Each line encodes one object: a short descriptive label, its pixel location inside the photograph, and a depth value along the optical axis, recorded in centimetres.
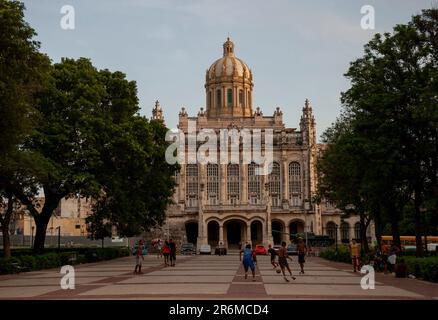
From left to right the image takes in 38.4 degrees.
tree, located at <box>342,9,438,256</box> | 3128
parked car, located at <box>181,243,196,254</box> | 6931
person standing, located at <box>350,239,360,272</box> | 3083
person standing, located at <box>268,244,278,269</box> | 3138
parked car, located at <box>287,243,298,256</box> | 6679
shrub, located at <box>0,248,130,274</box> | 3149
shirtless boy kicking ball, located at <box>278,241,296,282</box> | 2568
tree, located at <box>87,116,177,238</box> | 4278
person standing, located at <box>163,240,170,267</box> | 3854
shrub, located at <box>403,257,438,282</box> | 2455
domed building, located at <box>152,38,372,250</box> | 9775
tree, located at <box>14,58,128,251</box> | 3834
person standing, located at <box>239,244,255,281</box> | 2569
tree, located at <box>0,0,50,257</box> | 2583
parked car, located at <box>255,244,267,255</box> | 7338
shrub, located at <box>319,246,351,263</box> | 4291
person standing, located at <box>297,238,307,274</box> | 2941
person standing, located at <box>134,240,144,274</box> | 2974
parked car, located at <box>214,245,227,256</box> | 6947
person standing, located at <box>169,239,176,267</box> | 3950
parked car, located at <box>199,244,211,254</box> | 7138
